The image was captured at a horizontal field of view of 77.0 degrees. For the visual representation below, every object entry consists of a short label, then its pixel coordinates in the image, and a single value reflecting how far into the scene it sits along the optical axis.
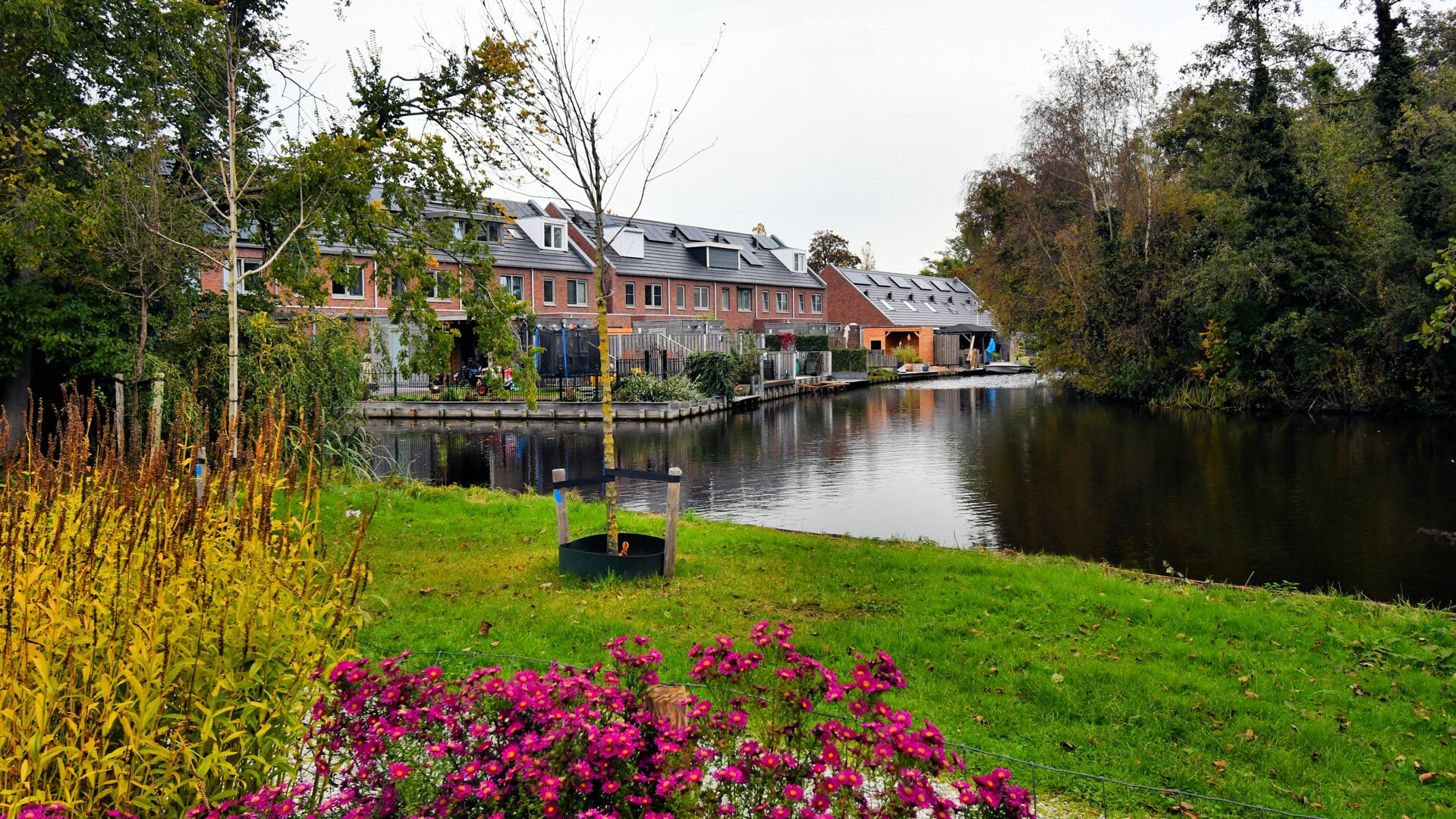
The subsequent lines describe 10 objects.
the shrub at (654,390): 29.72
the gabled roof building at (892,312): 59.94
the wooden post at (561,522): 7.86
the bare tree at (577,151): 7.71
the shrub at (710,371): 32.22
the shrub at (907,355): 57.19
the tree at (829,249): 81.69
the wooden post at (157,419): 4.15
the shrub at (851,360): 47.94
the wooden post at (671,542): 7.76
